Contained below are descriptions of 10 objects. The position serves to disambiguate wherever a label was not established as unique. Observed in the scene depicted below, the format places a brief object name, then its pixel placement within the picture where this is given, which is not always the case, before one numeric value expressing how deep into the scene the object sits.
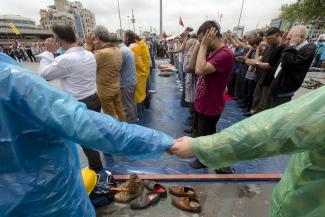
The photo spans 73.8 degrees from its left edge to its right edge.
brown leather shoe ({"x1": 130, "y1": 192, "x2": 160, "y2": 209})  2.29
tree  15.57
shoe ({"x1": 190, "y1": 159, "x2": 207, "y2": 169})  3.10
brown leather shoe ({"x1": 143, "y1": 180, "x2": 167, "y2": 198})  2.44
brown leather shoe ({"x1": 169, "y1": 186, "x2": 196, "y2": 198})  2.37
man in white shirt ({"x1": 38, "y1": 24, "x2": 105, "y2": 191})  2.40
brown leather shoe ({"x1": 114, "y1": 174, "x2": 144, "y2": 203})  2.39
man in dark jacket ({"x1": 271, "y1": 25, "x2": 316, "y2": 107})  3.34
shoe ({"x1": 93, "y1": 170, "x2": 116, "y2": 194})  2.37
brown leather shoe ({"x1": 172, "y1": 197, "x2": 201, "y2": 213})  2.25
